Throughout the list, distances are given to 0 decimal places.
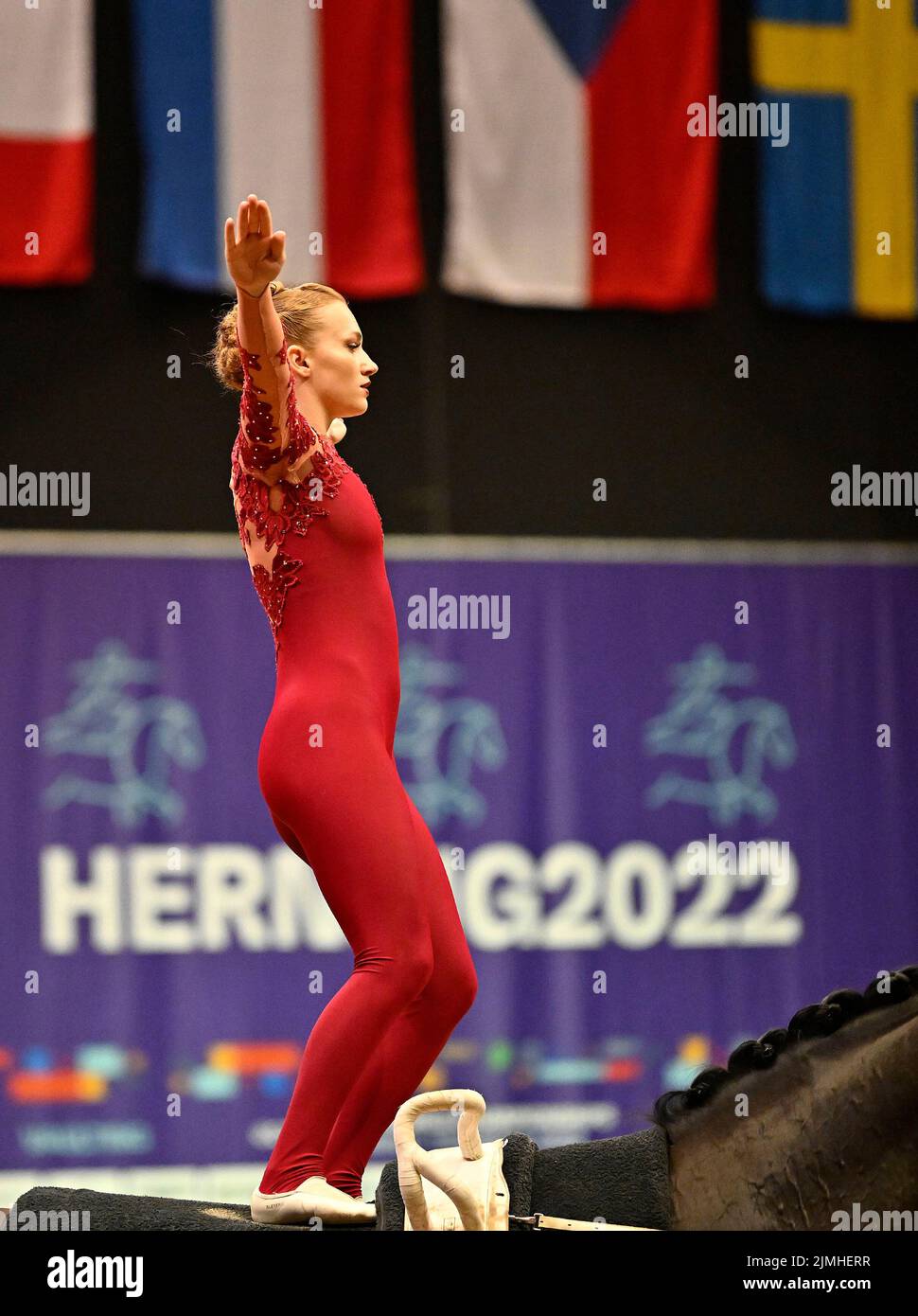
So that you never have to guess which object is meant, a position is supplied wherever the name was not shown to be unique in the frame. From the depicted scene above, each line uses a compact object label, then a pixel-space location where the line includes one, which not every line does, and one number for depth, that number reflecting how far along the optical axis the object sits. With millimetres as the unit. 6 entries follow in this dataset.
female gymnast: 5477
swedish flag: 13633
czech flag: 13141
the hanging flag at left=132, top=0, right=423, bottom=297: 12664
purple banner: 12539
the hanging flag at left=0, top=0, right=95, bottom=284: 12430
